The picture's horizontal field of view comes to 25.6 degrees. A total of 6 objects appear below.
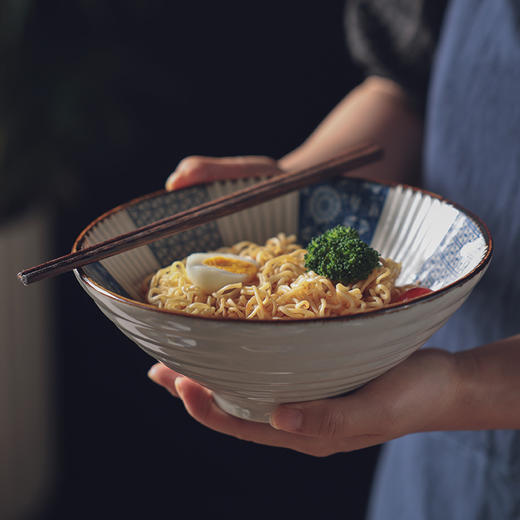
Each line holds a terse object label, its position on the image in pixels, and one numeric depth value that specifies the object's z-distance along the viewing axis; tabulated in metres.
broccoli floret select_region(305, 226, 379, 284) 0.57
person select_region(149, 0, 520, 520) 0.57
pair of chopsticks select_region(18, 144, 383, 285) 0.55
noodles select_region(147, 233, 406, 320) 0.55
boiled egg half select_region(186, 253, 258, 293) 0.58
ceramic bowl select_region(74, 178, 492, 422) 0.49
